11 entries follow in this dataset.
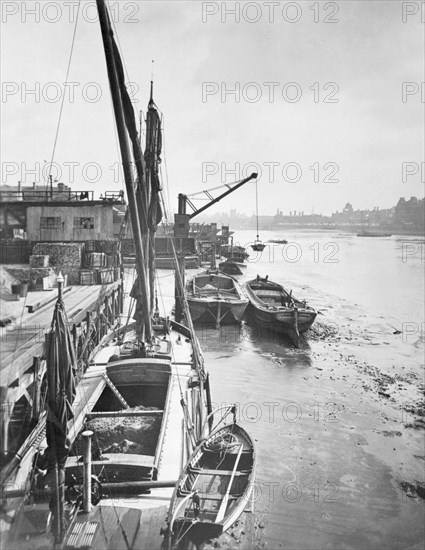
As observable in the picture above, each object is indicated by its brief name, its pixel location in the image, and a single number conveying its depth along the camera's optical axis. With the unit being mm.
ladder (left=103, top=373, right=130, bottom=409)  11203
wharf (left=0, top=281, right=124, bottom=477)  9438
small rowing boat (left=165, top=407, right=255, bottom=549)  6777
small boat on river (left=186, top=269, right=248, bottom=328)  28406
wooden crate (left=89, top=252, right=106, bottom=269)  27453
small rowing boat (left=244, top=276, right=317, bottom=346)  25609
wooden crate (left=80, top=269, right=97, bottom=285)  25375
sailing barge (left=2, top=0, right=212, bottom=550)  6680
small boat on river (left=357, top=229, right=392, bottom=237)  183500
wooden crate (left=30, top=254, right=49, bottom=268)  25641
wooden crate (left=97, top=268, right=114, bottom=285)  25766
